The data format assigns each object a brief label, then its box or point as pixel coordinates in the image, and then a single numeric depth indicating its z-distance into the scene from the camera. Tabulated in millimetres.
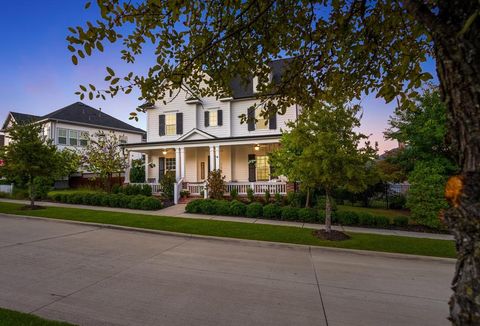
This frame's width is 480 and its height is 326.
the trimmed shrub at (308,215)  11430
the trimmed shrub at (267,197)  15578
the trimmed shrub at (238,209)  12562
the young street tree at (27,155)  13336
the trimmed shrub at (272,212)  12031
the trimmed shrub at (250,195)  15812
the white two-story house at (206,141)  18000
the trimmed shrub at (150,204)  13992
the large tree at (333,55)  1505
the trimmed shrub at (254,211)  12289
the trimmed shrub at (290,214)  11734
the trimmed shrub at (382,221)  10906
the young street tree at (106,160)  19250
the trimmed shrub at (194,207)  13094
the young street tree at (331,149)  8188
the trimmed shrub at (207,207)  12898
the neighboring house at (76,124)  27859
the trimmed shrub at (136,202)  14176
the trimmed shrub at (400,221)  10945
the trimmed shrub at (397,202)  15805
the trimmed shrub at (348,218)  11109
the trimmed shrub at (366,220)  11031
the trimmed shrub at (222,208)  12711
